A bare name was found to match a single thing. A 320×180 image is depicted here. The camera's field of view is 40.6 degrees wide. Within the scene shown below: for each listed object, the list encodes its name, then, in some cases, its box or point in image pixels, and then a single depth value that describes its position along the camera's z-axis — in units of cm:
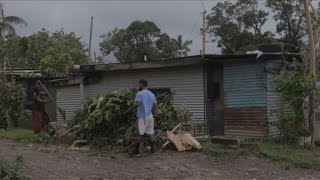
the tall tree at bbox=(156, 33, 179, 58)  3735
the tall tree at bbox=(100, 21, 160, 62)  3632
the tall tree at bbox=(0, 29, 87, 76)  2708
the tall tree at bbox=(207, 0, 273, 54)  3552
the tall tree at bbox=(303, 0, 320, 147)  1075
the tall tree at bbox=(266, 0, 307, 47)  3217
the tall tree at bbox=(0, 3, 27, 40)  2551
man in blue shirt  974
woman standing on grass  1349
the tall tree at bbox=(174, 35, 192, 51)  3738
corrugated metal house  1217
